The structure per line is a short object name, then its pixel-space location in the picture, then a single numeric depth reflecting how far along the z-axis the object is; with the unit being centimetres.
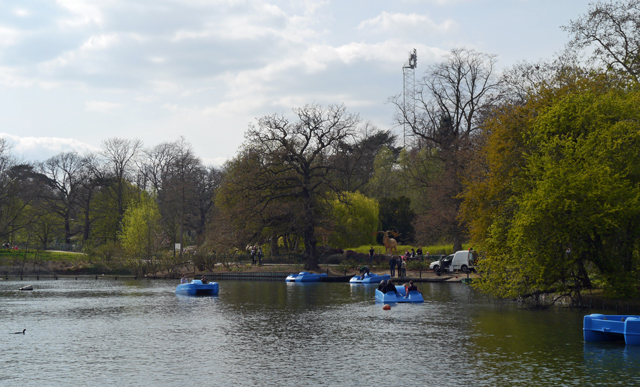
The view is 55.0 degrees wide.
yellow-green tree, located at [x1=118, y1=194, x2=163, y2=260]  6612
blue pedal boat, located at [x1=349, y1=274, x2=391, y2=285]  4825
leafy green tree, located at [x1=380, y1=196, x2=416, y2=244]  7228
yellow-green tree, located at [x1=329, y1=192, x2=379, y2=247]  6694
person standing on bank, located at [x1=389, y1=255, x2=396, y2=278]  5072
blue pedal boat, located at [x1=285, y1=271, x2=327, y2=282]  5197
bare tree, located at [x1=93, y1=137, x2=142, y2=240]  8050
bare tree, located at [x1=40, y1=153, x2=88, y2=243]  8731
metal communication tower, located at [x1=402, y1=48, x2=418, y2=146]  8512
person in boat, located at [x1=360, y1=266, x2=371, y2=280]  4871
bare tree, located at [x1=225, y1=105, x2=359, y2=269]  5531
